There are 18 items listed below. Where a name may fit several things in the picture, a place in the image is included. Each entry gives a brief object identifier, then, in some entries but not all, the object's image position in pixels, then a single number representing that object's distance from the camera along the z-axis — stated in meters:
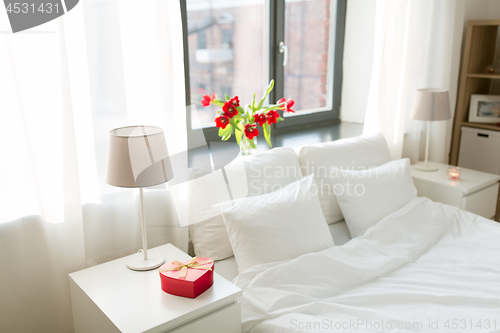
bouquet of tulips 2.11
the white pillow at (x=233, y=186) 1.92
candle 2.71
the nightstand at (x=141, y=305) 1.37
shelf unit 3.15
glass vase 2.18
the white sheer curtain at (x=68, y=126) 1.50
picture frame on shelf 3.21
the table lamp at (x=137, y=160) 1.41
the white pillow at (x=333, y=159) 2.28
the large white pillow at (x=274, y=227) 1.77
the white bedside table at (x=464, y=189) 2.63
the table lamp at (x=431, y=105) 2.74
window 2.54
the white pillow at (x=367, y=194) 2.17
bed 1.53
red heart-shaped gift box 1.45
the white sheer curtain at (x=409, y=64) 2.73
